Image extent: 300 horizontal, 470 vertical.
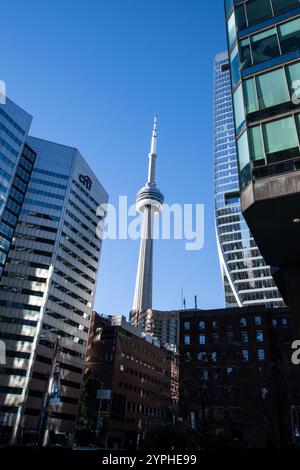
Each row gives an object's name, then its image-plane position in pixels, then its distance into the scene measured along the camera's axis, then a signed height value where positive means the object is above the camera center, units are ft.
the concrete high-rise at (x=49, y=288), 286.46 +116.25
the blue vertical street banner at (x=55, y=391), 114.32 +12.71
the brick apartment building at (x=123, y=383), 315.17 +48.38
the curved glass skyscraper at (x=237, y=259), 517.14 +242.32
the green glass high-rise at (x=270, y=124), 63.57 +51.65
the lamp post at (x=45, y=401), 111.59 +9.72
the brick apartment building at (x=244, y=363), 142.61 +40.97
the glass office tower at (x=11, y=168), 313.53 +204.72
